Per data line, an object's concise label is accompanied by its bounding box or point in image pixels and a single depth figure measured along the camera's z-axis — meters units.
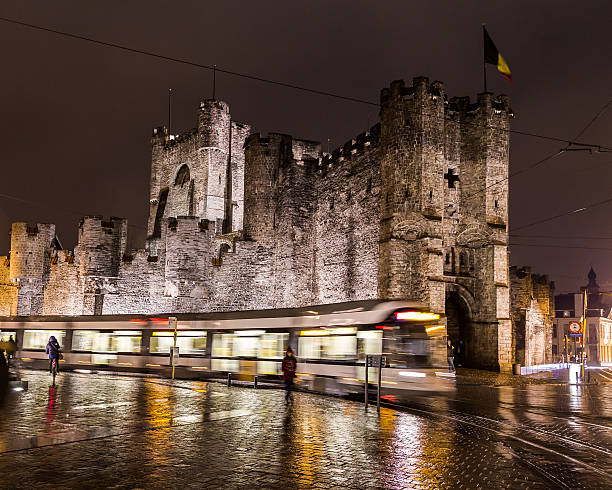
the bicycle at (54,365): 14.40
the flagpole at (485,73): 24.05
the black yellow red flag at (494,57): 21.53
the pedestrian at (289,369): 11.18
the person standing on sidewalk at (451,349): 22.27
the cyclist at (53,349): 15.59
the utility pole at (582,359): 21.78
